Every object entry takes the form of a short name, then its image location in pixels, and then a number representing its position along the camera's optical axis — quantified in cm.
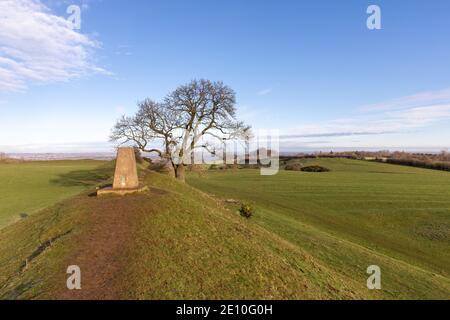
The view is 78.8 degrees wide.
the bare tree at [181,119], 2895
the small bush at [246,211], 1989
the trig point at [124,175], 1438
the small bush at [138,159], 4147
